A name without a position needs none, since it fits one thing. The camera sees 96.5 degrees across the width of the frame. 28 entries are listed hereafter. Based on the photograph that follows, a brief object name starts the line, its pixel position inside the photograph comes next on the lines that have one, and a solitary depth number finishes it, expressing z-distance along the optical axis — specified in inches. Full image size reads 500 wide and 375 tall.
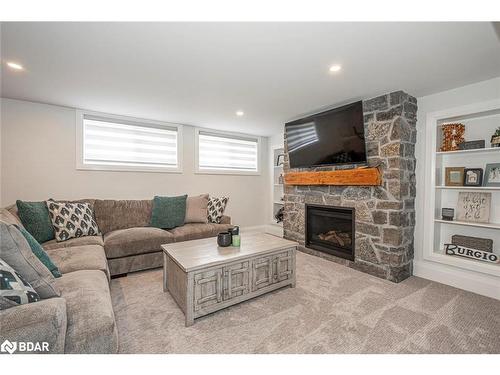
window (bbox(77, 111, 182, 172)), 129.3
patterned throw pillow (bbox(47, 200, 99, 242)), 97.9
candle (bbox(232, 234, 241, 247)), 86.9
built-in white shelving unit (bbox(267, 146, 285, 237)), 191.2
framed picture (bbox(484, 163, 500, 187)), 89.5
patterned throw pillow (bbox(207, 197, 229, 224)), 145.6
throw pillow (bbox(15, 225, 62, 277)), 58.2
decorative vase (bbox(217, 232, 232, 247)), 86.0
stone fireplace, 100.0
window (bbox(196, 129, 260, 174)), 169.2
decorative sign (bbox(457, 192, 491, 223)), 92.8
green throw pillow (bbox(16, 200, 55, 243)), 92.5
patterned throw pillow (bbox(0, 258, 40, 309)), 38.3
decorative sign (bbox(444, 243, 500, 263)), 88.7
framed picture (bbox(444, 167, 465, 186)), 96.3
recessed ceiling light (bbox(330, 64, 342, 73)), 78.5
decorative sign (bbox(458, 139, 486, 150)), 89.3
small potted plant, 84.8
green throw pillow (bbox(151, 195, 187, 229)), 126.9
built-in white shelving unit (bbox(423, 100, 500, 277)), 89.6
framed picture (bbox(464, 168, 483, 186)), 92.1
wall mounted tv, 109.1
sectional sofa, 37.4
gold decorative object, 96.8
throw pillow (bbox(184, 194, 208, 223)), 137.1
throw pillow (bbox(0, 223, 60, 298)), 43.6
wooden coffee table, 68.4
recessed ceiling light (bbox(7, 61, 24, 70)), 77.5
